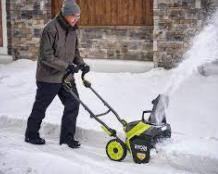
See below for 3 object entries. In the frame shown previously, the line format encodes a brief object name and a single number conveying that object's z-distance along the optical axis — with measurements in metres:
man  6.20
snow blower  5.66
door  10.66
